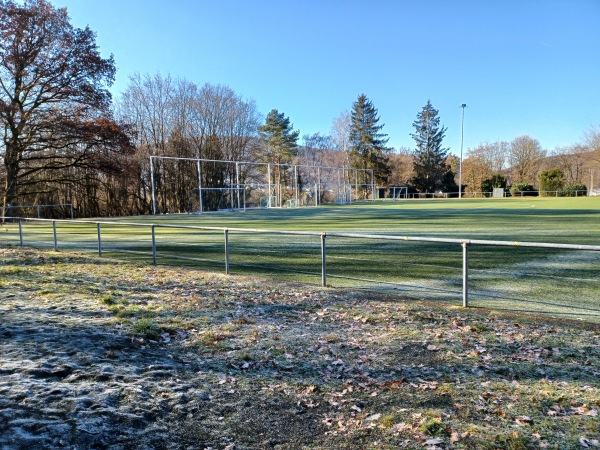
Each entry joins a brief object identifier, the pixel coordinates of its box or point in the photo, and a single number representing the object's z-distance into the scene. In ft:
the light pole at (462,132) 221.05
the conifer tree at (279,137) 208.95
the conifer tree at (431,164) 261.65
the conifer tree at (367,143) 245.65
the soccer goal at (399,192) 247.50
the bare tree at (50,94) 90.12
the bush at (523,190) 214.28
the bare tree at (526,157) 241.14
